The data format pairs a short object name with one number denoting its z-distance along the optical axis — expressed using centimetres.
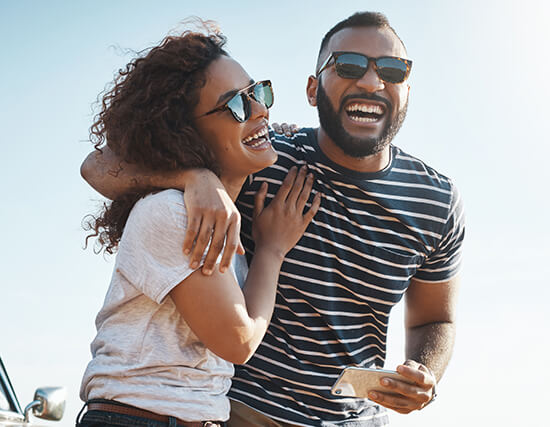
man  328
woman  244
